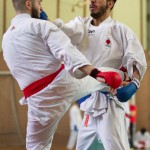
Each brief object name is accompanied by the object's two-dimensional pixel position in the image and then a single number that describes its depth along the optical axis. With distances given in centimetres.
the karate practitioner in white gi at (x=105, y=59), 392
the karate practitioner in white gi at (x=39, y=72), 350
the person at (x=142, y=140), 1356
